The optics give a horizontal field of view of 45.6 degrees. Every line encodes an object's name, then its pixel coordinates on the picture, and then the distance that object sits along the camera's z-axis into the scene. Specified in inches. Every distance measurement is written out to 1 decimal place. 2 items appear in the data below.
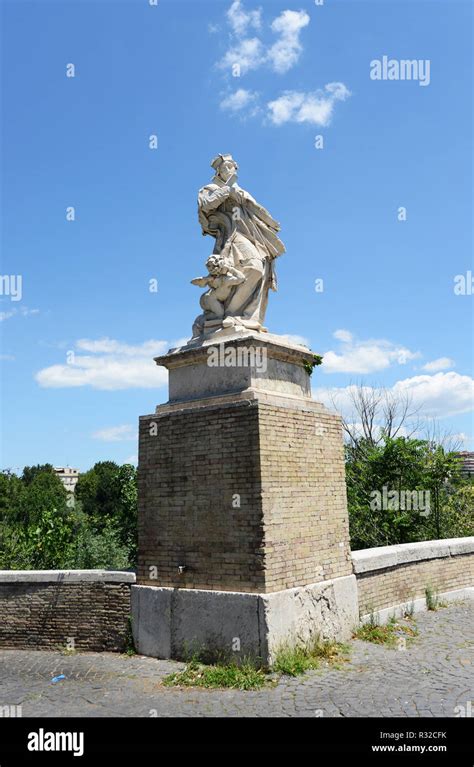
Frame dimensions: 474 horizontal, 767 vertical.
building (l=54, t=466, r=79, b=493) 4126.0
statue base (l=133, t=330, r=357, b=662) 257.3
